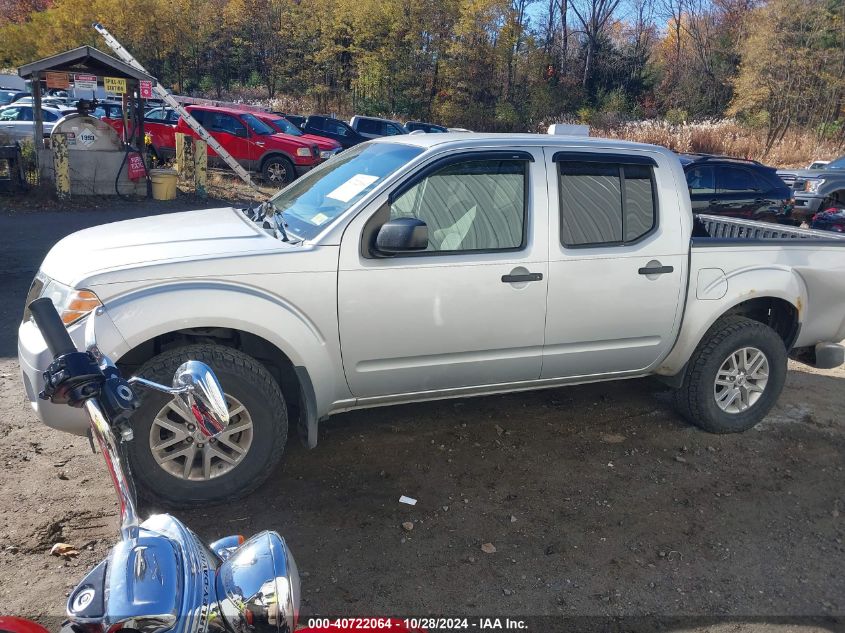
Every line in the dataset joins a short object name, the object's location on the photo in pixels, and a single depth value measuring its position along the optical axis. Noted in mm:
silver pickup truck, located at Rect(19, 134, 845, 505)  3551
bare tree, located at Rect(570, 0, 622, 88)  43156
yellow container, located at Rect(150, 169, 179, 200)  14250
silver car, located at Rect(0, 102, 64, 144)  18359
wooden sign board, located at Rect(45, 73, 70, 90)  12852
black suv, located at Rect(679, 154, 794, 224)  11391
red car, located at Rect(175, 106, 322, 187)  17125
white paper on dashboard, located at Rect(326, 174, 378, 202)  4062
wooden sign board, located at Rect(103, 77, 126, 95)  13359
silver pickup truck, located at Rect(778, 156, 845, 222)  13703
